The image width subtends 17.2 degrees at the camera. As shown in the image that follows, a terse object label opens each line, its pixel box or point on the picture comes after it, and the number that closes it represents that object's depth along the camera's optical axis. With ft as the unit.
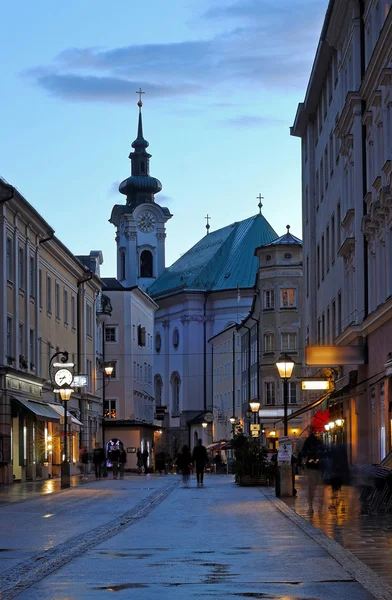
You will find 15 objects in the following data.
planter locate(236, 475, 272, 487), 136.87
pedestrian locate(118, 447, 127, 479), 201.26
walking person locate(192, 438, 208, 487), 146.41
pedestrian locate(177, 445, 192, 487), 155.22
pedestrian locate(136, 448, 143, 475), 253.73
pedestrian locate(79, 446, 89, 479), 214.28
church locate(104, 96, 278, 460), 440.86
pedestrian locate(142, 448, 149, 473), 250.31
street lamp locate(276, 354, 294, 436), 106.42
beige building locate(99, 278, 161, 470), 316.60
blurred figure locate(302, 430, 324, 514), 81.61
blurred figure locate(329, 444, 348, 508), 88.38
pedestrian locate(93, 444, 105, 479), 192.75
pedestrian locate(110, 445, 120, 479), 197.56
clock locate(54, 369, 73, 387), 164.67
